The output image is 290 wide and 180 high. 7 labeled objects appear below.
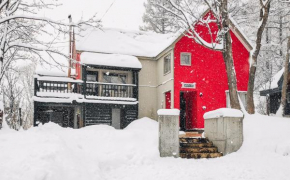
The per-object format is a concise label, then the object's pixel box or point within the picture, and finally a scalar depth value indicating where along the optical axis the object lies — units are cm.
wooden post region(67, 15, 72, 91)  2116
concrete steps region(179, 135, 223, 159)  860
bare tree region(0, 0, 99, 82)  888
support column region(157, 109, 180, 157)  833
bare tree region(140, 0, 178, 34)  3706
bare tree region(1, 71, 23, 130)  2578
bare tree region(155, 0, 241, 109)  1263
